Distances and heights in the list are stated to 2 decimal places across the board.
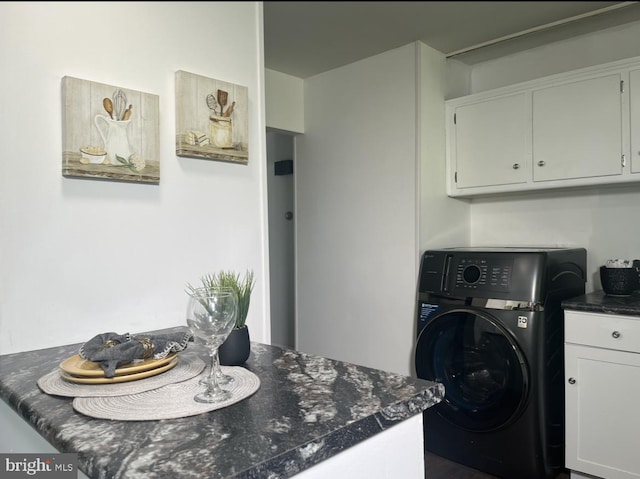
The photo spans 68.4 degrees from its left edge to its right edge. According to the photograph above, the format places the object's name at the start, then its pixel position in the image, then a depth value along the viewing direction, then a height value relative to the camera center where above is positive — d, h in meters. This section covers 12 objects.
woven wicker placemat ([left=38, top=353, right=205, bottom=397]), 0.91 -0.31
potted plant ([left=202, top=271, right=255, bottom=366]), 1.10 -0.26
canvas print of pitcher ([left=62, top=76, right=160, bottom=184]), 1.29 +0.29
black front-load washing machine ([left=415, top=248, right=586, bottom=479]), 1.97 -0.56
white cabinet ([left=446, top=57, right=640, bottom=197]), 2.04 +0.46
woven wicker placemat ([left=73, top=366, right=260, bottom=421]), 0.80 -0.31
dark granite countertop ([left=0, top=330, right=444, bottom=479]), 0.64 -0.31
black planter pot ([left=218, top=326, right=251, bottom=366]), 1.10 -0.28
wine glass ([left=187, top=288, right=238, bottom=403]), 0.91 -0.18
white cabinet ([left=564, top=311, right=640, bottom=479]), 1.80 -0.66
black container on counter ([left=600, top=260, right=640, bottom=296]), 2.04 -0.23
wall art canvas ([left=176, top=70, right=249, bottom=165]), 1.51 +0.38
